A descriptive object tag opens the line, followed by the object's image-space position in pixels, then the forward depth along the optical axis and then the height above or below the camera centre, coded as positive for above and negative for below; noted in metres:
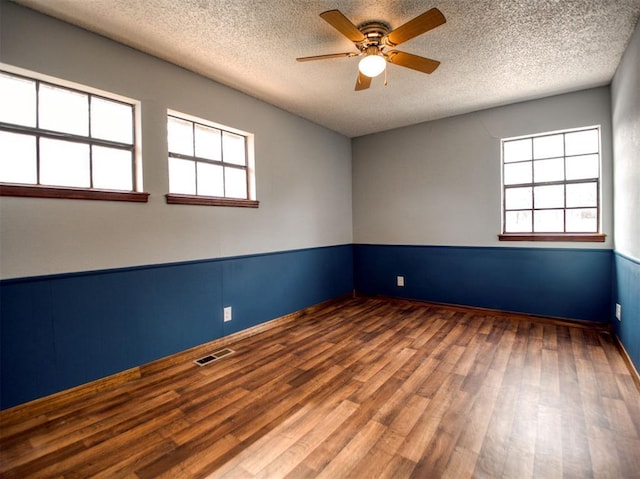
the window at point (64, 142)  2.01 +0.70
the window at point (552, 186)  3.53 +0.54
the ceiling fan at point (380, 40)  1.88 +1.32
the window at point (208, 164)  2.90 +0.75
